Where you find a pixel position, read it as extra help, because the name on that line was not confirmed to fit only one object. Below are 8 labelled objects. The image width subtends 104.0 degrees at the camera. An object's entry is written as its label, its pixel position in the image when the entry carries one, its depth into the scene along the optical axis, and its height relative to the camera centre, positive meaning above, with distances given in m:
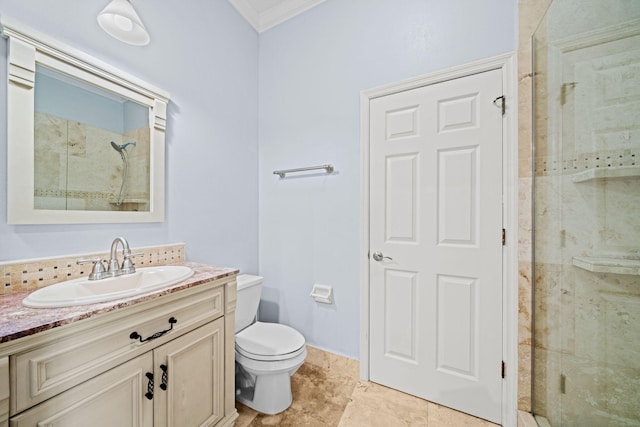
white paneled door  1.38 -0.18
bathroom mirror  0.98 +0.35
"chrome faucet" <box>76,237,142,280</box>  1.10 -0.24
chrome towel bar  1.83 +0.34
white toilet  1.39 -0.82
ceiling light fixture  1.06 +0.85
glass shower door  1.01 +0.00
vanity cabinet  0.66 -0.51
